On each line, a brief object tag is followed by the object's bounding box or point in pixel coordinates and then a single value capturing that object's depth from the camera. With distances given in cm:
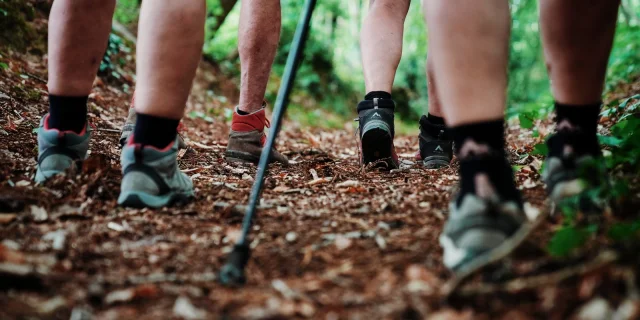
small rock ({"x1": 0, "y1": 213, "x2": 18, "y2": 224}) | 152
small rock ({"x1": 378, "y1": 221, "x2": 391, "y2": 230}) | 151
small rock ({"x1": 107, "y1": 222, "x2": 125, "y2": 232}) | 154
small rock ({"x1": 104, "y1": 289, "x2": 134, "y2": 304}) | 109
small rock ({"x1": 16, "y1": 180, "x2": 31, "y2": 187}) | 187
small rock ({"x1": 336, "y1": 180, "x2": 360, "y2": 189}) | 224
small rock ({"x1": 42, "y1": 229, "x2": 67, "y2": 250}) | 136
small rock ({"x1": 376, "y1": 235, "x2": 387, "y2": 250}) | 135
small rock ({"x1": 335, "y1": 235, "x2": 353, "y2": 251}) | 136
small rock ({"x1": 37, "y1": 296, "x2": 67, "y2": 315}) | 102
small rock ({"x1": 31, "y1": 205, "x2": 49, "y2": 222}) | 159
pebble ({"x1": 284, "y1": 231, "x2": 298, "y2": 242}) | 145
